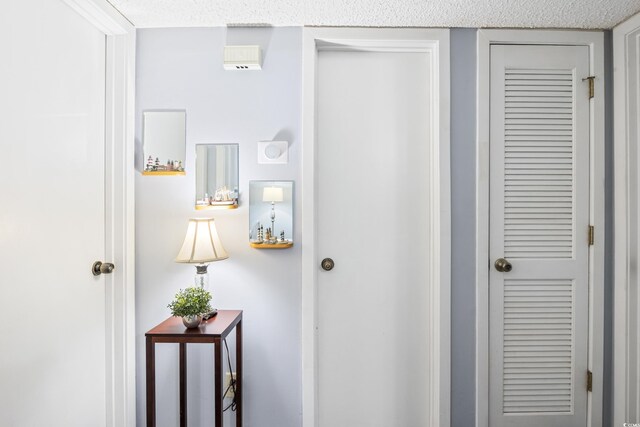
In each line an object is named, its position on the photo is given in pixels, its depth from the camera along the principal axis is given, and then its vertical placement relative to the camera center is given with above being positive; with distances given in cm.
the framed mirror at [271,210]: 181 +1
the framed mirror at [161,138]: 183 +37
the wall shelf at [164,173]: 180 +19
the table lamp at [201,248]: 163 -17
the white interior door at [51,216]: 121 -2
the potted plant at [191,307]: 153 -41
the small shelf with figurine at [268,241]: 178 -15
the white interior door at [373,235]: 188 -12
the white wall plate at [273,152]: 181 +30
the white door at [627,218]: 173 -3
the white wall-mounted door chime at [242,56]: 177 +77
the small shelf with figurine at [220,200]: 178 +6
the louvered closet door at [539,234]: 185 -11
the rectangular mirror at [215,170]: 183 +21
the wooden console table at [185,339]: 146 -53
